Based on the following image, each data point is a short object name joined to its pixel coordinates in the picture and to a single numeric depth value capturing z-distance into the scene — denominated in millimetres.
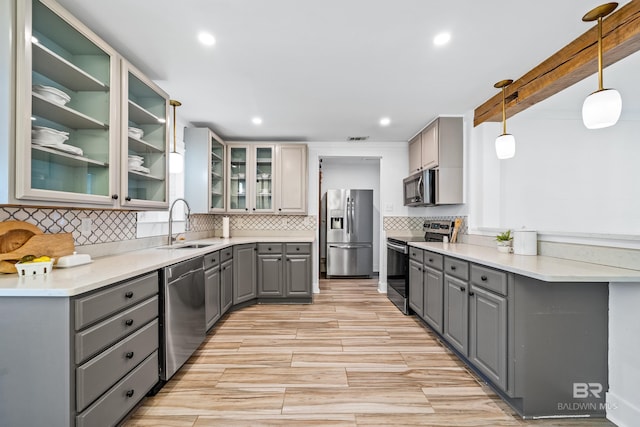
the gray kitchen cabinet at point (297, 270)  3951
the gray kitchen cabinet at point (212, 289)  2785
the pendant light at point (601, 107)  1444
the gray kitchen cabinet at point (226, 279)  3213
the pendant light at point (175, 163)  2770
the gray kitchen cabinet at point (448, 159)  3562
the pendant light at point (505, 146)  2268
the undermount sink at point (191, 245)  3092
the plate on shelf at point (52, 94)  1492
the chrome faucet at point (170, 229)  2967
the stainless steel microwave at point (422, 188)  3660
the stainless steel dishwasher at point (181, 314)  1993
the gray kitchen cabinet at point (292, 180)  4363
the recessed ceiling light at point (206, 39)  1959
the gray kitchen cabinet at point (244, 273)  3615
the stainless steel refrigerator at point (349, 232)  5602
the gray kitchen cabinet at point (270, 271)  3926
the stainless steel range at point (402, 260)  3566
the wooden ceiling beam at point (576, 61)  1656
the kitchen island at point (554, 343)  1745
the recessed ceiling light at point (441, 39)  1955
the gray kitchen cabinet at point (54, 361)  1249
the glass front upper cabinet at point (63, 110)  1385
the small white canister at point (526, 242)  2340
